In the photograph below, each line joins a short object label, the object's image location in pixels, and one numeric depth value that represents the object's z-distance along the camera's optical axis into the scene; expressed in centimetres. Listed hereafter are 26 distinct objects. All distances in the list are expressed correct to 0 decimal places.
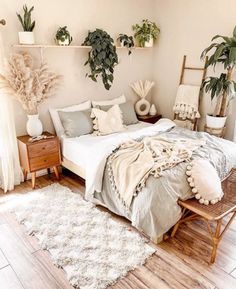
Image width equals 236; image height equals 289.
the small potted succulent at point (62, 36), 299
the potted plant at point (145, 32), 380
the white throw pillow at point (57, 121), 321
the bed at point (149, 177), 203
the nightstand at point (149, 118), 405
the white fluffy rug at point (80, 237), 181
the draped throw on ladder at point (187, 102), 369
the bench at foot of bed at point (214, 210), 188
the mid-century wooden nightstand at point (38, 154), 282
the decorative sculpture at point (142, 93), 410
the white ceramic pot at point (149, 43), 383
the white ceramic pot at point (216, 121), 328
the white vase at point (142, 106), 409
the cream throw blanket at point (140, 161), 214
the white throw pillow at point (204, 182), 203
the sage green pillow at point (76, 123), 311
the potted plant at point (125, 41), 361
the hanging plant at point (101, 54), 322
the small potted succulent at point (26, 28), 270
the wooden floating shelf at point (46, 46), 278
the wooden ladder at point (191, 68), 362
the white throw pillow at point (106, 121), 322
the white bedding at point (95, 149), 245
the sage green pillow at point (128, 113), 361
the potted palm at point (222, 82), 301
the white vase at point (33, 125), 290
